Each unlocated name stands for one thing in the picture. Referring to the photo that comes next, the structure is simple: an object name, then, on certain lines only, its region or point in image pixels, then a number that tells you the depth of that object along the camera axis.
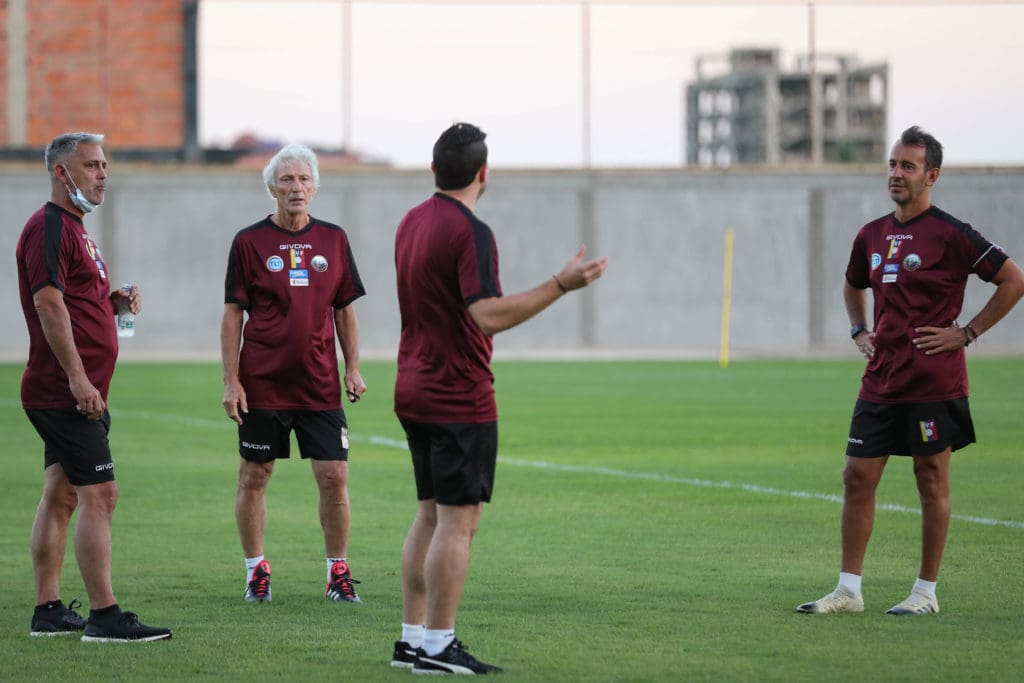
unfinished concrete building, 74.44
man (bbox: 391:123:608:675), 11.62
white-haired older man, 15.60
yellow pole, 67.19
